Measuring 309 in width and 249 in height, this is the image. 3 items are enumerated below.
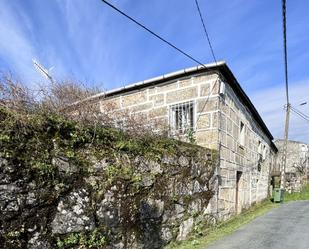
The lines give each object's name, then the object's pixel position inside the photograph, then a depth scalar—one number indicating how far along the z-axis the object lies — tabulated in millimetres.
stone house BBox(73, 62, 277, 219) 7634
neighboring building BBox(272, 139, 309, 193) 19071
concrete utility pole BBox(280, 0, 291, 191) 9446
